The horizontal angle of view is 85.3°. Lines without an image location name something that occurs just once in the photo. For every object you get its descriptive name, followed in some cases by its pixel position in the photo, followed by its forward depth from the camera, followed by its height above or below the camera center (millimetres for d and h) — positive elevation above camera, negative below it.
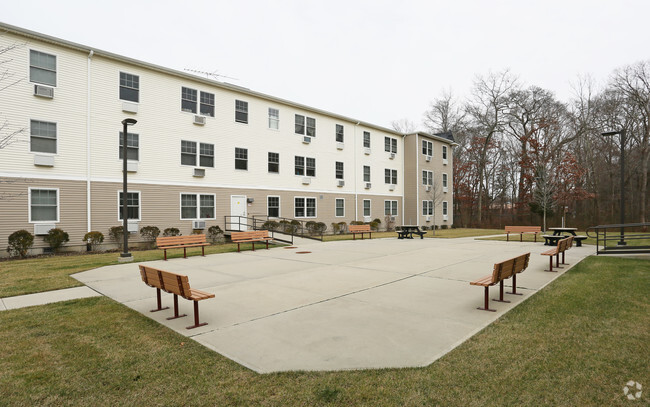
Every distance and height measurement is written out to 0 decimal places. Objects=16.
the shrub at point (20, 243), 14953 -1427
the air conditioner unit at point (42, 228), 15898 -853
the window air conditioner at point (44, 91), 16031 +5425
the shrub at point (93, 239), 16781 -1418
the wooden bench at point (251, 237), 15964 -1331
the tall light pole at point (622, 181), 15027 +1099
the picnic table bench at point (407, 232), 22812 -1621
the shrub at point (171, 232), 19453 -1292
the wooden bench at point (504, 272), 6143 -1230
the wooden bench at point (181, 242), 13492 -1335
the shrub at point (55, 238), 15898 -1305
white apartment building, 15930 +3515
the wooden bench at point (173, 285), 5328 -1256
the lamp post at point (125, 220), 12697 -417
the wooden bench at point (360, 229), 22859 -1400
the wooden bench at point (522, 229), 21703 -1397
